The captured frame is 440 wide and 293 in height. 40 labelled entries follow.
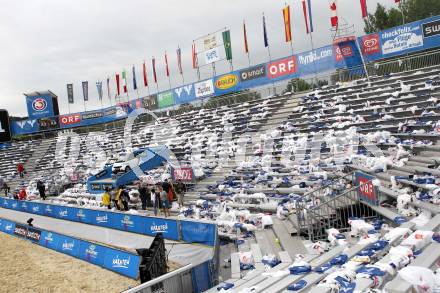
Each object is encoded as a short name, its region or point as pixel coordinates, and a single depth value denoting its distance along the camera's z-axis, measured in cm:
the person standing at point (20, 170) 3794
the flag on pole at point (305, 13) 2898
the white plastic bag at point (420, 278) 461
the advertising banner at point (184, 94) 3316
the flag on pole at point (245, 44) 3356
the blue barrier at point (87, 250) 1197
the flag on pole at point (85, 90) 4956
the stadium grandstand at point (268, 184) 783
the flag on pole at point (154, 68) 4166
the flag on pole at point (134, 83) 4425
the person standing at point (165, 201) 1752
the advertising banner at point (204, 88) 3153
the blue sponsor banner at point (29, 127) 4569
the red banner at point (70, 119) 4493
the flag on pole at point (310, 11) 2871
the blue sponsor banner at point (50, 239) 1641
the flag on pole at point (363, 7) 2537
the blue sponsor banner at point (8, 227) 2073
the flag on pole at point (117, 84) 4628
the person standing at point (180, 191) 1847
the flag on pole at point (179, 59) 3900
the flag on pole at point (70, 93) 5016
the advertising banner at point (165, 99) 3483
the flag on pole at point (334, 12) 2461
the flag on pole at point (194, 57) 3565
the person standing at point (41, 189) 2825
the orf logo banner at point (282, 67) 2595
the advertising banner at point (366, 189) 1029
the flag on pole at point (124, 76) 4450
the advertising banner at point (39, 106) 4559
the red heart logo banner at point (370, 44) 2259
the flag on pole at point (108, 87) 4846
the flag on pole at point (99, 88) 4871
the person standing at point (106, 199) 2083
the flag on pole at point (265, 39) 3281
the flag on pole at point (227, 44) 3283
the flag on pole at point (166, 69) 4091
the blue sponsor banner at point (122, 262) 1172
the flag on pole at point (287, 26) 2920
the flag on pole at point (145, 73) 4262
